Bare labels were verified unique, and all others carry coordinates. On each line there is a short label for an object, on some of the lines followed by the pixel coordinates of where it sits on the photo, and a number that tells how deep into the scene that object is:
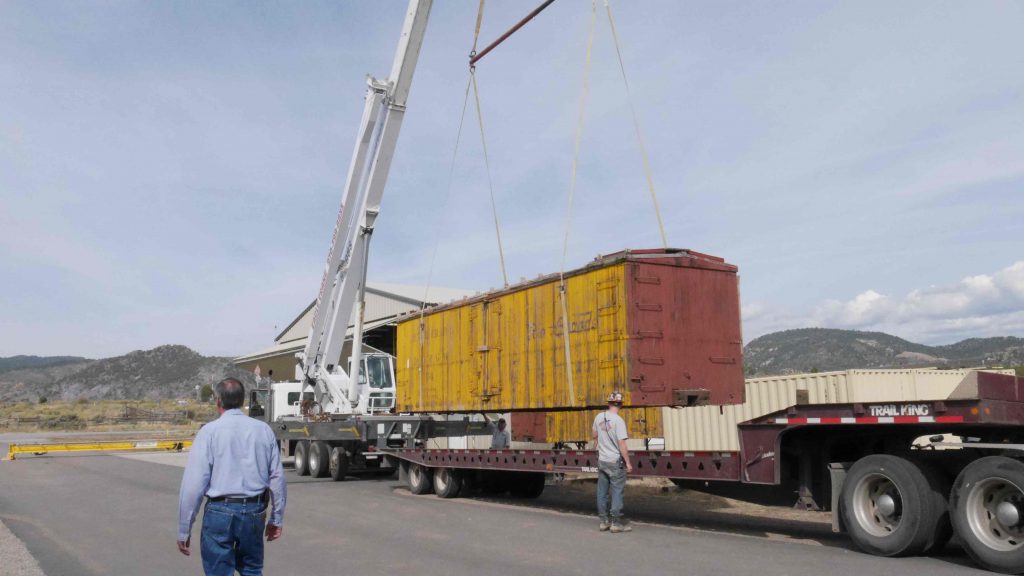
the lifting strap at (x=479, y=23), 14.14
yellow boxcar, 11.17
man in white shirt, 10.18
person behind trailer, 15.34
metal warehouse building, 33.31
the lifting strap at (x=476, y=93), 14.62
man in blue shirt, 4.64
